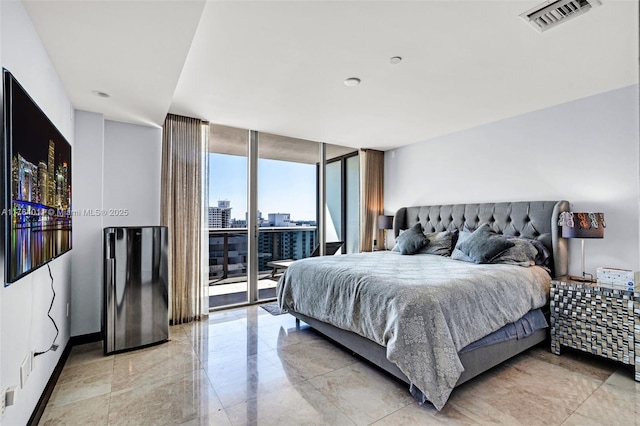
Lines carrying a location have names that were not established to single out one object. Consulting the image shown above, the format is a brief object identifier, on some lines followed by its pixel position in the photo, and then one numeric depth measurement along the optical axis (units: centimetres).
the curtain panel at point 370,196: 551
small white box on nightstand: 250
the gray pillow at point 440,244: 396
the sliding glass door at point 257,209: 438
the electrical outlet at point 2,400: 136
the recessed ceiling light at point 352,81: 281
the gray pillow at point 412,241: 412
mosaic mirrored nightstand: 238
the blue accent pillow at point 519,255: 308
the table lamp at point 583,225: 280
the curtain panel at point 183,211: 367
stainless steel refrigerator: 288
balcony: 452
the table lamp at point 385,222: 524
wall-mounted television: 133
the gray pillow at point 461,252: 348
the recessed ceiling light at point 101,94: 269
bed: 200
